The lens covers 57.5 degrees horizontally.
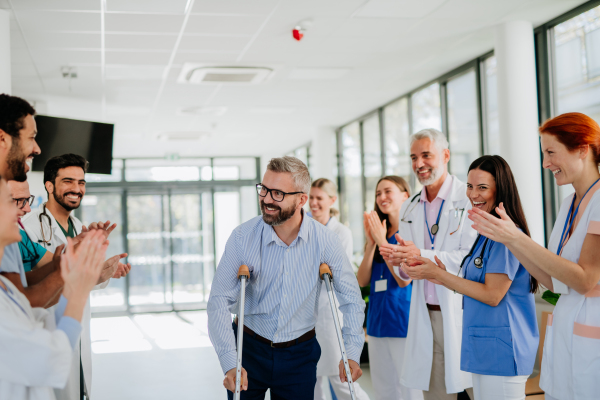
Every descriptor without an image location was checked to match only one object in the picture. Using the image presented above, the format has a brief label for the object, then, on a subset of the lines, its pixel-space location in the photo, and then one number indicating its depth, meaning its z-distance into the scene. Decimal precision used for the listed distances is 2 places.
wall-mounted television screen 5.72
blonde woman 4.05
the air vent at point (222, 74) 6.51
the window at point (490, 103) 6.45
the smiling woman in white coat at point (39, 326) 1.54
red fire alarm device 5.30
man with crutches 2.60
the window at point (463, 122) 6.88
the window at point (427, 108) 7.70
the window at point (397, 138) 8.62
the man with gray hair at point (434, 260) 3.08
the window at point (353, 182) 10.60
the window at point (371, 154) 9.74
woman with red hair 2.12
